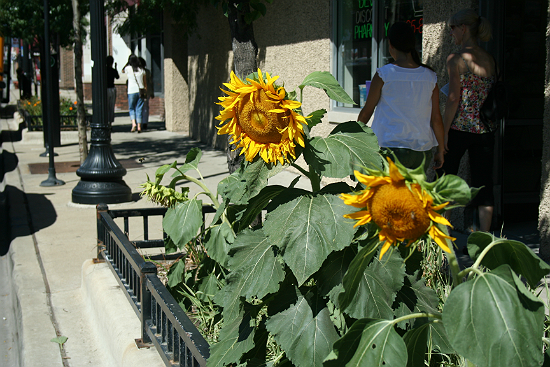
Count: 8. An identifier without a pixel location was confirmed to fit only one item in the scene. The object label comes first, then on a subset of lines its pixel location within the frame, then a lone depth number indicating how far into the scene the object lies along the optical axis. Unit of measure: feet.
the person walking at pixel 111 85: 49.83
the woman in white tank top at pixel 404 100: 14.06
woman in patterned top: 16.43
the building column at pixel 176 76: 53.72
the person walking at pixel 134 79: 54.85
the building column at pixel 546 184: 16.26
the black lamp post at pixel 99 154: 25.57
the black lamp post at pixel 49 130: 30.75
